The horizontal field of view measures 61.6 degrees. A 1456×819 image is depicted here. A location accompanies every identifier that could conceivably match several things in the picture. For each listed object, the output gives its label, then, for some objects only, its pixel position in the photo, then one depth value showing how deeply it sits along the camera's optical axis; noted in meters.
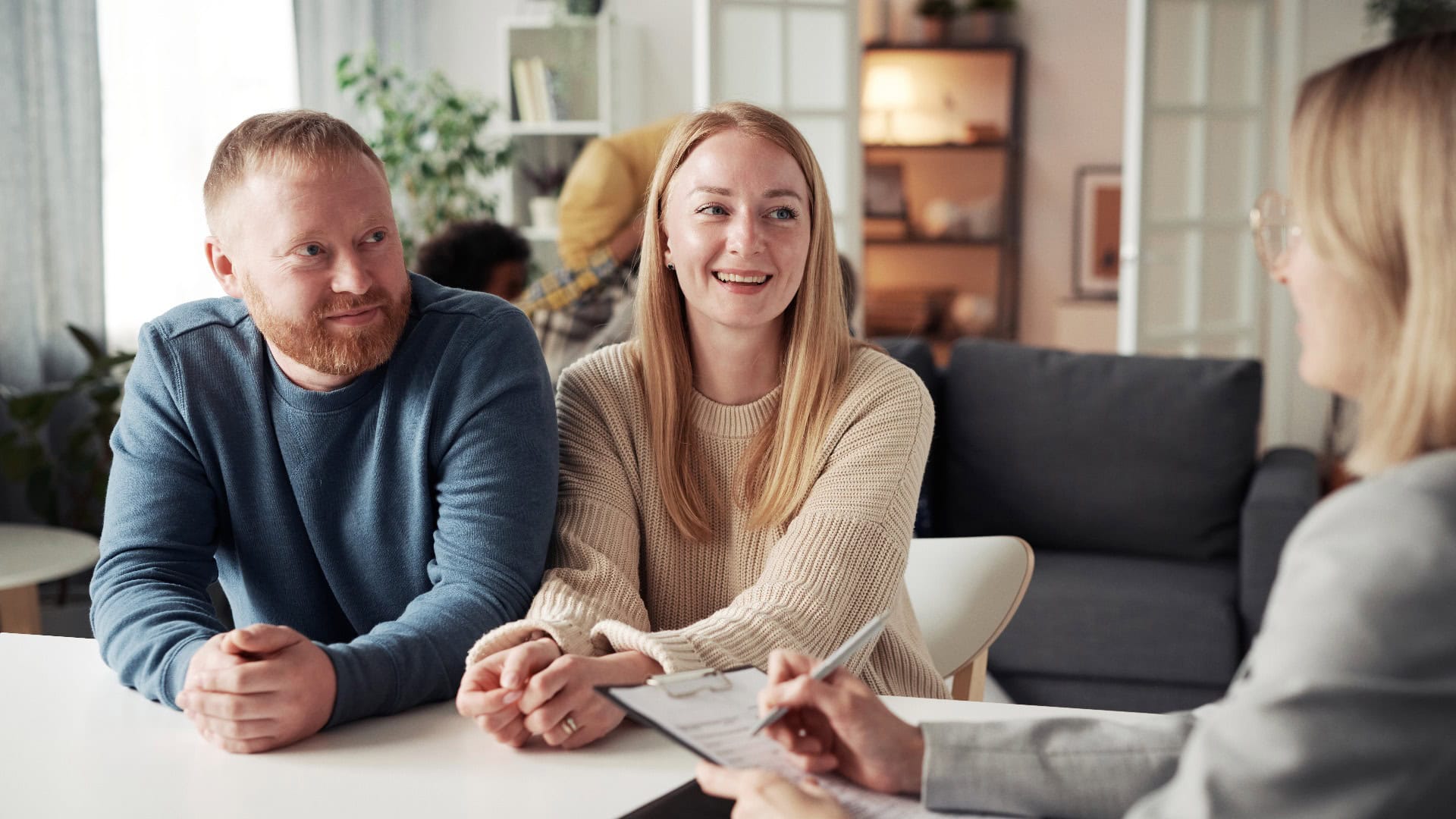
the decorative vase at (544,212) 5.05
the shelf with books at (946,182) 6.21
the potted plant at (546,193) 5.05
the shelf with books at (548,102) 4.98
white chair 1.58
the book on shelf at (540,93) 4.98
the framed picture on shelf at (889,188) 6.30
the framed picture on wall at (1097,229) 6.29
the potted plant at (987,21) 6.12
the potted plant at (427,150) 4.66
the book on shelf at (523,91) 4.98
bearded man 1.25
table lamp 6.20
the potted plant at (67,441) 3.56
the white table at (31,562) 2.69
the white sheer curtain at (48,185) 3.83
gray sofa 2.73
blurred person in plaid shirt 3.13
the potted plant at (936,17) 6.09
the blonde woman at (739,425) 1.30
